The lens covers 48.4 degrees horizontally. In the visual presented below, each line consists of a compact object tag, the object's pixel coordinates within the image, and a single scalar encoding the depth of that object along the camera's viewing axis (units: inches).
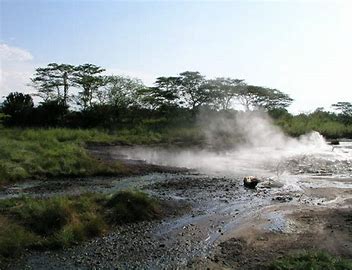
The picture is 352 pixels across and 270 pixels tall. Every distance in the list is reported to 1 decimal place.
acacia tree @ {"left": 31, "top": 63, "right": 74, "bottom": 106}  1860.2
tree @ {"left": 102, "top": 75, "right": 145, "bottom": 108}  1947.6
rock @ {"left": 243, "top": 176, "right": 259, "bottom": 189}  687.1
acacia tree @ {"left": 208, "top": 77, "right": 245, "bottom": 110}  2156.7
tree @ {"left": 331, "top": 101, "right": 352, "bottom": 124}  2600.9
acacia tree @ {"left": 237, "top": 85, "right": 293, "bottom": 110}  2300.7
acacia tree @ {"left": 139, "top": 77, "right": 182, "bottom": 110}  2042.3
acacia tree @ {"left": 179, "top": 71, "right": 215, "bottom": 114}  2111.2
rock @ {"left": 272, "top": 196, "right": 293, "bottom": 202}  589.0
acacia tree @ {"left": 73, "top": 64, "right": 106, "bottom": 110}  1889.8
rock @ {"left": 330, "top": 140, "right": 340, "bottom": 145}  1592.9
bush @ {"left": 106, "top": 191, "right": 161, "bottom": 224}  452.8
